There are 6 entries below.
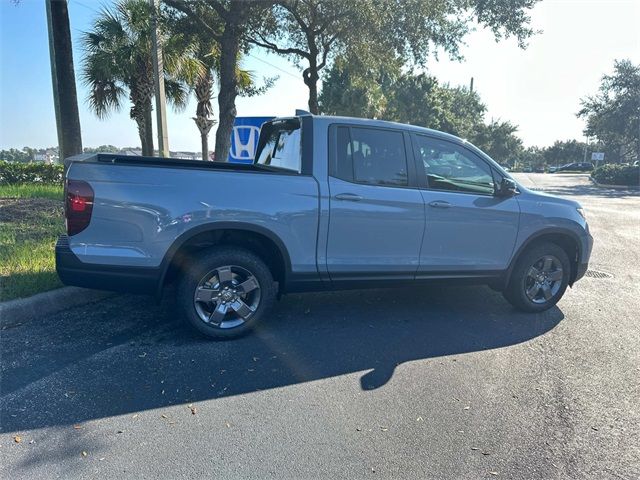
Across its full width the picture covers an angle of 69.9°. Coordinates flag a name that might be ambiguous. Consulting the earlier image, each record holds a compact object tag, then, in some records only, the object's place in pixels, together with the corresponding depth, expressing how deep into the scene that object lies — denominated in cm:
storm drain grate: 674
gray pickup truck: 360
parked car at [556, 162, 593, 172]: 6800
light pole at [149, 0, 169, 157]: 1085
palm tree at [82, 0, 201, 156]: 1409
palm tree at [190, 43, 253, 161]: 1475
